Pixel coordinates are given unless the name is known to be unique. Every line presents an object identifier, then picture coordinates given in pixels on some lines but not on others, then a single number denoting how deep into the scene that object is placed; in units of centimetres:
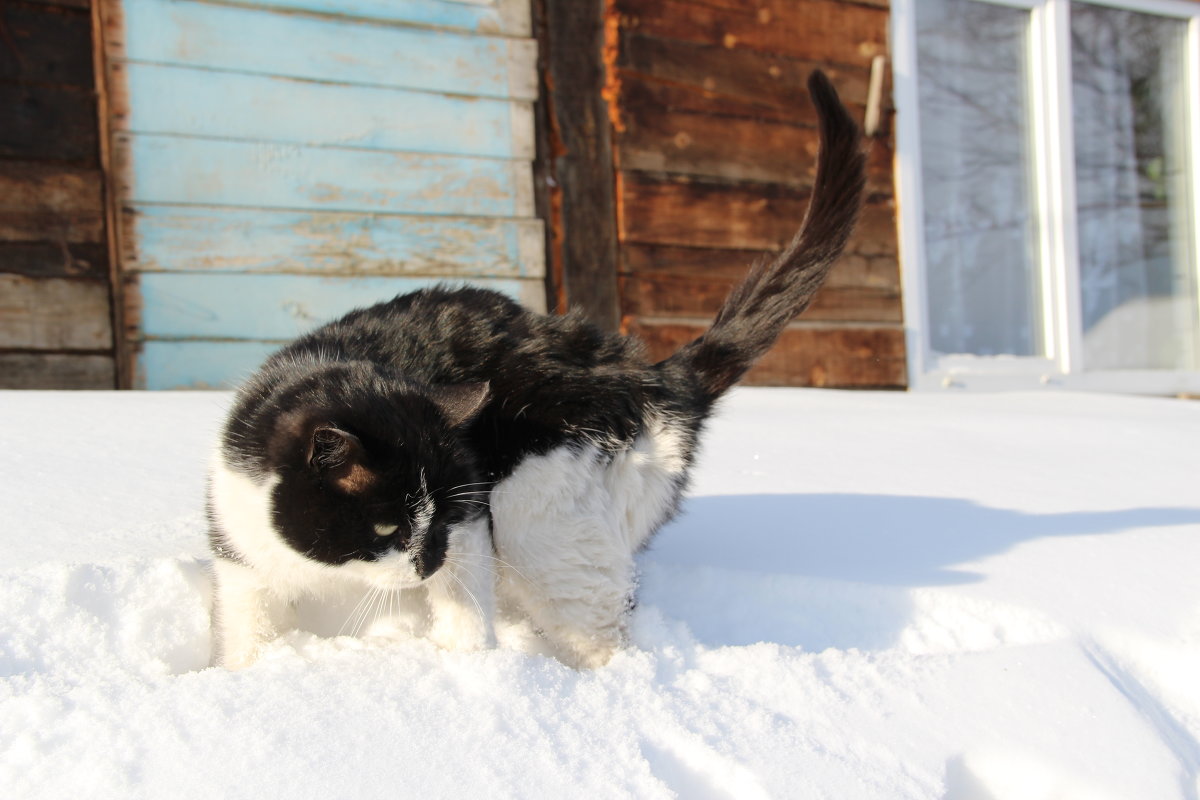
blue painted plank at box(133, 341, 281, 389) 370
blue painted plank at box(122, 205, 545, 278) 373
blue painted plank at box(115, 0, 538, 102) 371
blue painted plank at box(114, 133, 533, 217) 372
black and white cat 142
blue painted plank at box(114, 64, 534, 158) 372
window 540
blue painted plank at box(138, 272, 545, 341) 372
